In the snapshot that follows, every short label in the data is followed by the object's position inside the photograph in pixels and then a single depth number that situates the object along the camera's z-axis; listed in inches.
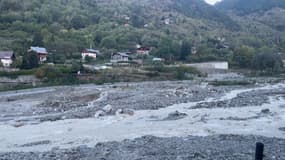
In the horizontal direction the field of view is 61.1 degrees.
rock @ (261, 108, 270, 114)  616.1
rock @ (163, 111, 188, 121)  564.8
